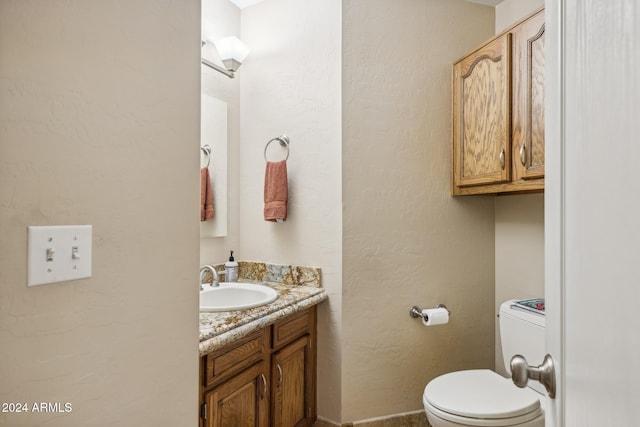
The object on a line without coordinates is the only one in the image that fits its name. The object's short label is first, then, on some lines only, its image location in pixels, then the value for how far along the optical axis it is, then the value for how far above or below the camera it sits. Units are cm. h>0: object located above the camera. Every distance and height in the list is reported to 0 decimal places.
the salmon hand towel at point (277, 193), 196 +15
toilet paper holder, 199 -50
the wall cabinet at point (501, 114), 161 +52
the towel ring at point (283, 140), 204 +45
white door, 39 +1
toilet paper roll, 192 -51
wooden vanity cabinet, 124 -63
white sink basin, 171 -36
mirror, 196 +35
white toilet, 143 -74
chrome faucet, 178 -27
